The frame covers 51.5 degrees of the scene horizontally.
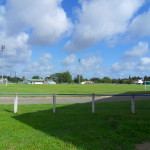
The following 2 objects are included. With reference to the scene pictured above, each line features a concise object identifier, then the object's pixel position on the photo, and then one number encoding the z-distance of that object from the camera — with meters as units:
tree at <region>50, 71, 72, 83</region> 110.81
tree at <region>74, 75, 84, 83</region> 107.01
